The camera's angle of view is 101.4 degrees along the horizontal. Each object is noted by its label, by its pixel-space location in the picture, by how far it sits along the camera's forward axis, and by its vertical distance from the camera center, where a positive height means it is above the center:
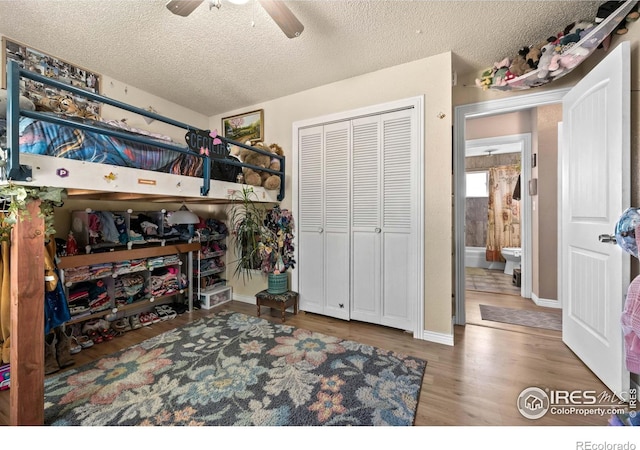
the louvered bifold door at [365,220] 2.51 +0.02
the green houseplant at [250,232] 2.68 -0.10
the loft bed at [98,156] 1.19 +0.40
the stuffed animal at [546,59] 1.89 +1.19
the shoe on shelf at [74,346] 2.07 -0.98
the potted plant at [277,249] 2.80 -0.29
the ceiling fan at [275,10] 1.40 +1.18
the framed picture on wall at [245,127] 3.21 +1.23
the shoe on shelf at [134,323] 2.51 -0.96
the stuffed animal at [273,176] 2.79 +0.50
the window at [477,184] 5.47 +0.79
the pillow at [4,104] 1.42 +0.67
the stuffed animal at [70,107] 2.14 +0.99
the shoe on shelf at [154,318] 2.65 -0.96
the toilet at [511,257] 4.36 -0.62
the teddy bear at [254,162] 2.61 +0.64
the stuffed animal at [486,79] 2.29 +1.25
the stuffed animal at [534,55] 1.99 +1.27
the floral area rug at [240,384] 1.37 -1.01
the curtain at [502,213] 4.99 +0.16
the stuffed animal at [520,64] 2.09 +1.25
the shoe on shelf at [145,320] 2.59 -0.96
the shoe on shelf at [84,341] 2.15 -0.97
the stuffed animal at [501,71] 2.17 +1.26
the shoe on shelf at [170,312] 2.77 -0.95
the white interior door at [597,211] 1.49 +0.06
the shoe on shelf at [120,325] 2.41 -0.95
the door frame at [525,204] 3.28 +0.21
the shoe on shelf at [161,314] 2.72 -0.95
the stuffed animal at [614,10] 1.55 +1.26
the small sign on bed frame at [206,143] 1.98 +0.63
